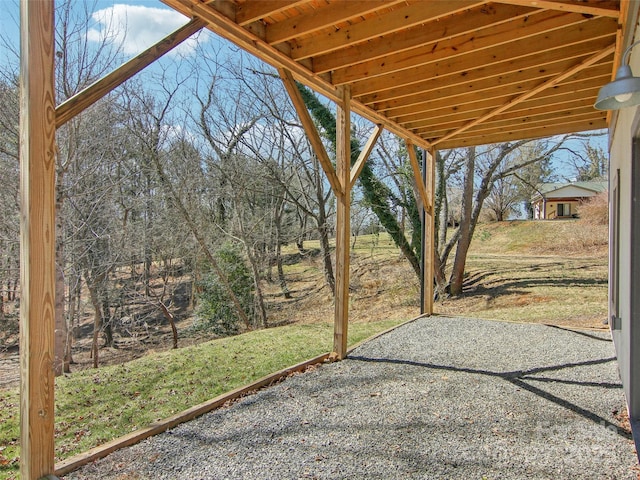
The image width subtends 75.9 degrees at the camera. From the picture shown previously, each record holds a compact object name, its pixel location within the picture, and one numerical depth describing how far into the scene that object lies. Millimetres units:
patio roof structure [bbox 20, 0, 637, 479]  1845
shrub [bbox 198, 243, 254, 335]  10586
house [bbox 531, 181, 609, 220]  23141
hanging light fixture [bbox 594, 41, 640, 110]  1808
